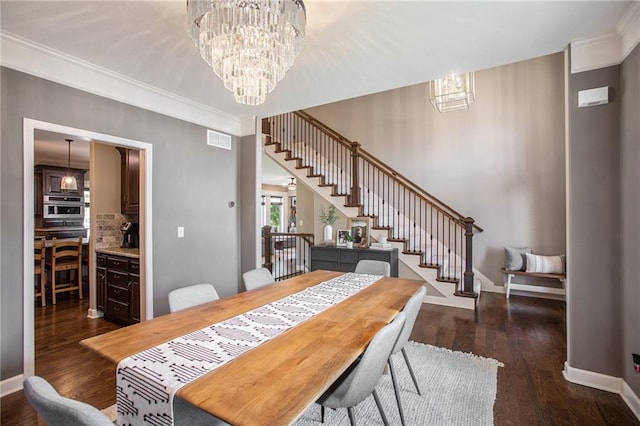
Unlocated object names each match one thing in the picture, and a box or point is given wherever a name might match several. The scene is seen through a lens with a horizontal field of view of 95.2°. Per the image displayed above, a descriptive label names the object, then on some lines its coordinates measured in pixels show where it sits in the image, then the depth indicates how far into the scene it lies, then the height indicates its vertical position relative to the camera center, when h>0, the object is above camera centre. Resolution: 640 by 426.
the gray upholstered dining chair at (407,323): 1.76 -0.72
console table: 4.41 -0.70
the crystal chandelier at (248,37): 1.48 +0.95
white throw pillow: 4.35 -0.79
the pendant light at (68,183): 5.73 +0.59
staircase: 4.50 +0.20
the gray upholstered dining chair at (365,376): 1.29 -0.76
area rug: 1.89 -1.34
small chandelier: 3.56 +1.52
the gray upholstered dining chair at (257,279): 2.50 -0.59
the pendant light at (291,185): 11.63 +1.12
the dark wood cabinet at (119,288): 3.34 -0.91
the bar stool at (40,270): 4.07 -0.80
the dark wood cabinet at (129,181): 4.10 +0.46
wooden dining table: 0.92 -0.61
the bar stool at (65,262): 4.29 -0.75
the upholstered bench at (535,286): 4.26 -1.20
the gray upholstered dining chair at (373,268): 3.04 -0.60
